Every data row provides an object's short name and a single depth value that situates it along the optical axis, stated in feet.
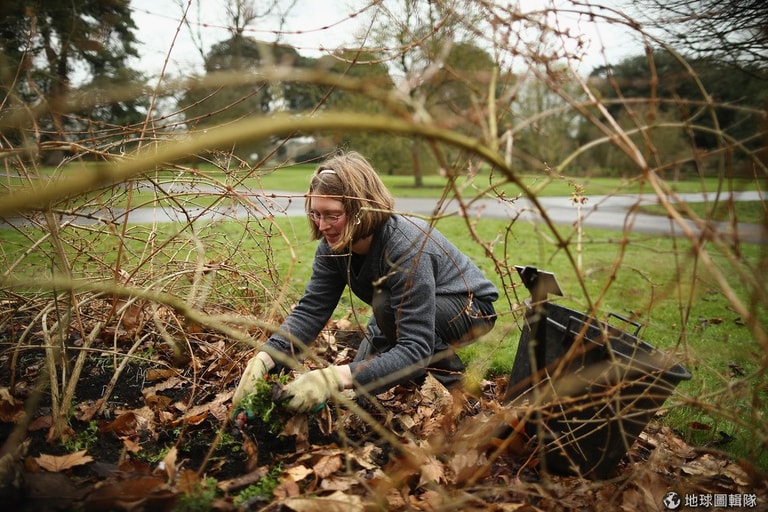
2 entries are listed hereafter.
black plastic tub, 5.37
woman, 6.63
